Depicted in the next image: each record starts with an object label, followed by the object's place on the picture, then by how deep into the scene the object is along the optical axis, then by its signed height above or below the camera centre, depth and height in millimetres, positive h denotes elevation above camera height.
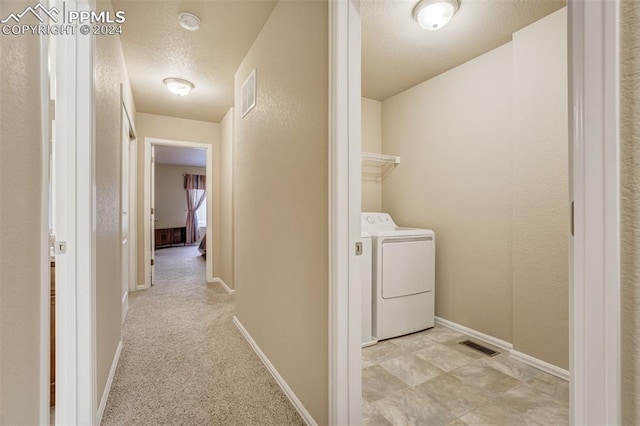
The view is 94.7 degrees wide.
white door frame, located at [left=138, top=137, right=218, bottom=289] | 4230 +391
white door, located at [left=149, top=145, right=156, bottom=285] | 4297 +134
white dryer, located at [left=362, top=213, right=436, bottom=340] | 2588 -624
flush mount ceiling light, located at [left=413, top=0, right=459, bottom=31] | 1914 +1342
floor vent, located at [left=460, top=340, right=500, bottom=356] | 2378 -1126
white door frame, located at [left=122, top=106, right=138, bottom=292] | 3891 +2
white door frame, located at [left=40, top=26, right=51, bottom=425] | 838 -66
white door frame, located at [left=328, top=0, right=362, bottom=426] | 1324 -2
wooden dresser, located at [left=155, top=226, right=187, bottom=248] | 8602 -674
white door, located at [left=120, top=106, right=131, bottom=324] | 2834 +153
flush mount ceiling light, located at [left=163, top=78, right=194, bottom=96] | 3105 +1376
